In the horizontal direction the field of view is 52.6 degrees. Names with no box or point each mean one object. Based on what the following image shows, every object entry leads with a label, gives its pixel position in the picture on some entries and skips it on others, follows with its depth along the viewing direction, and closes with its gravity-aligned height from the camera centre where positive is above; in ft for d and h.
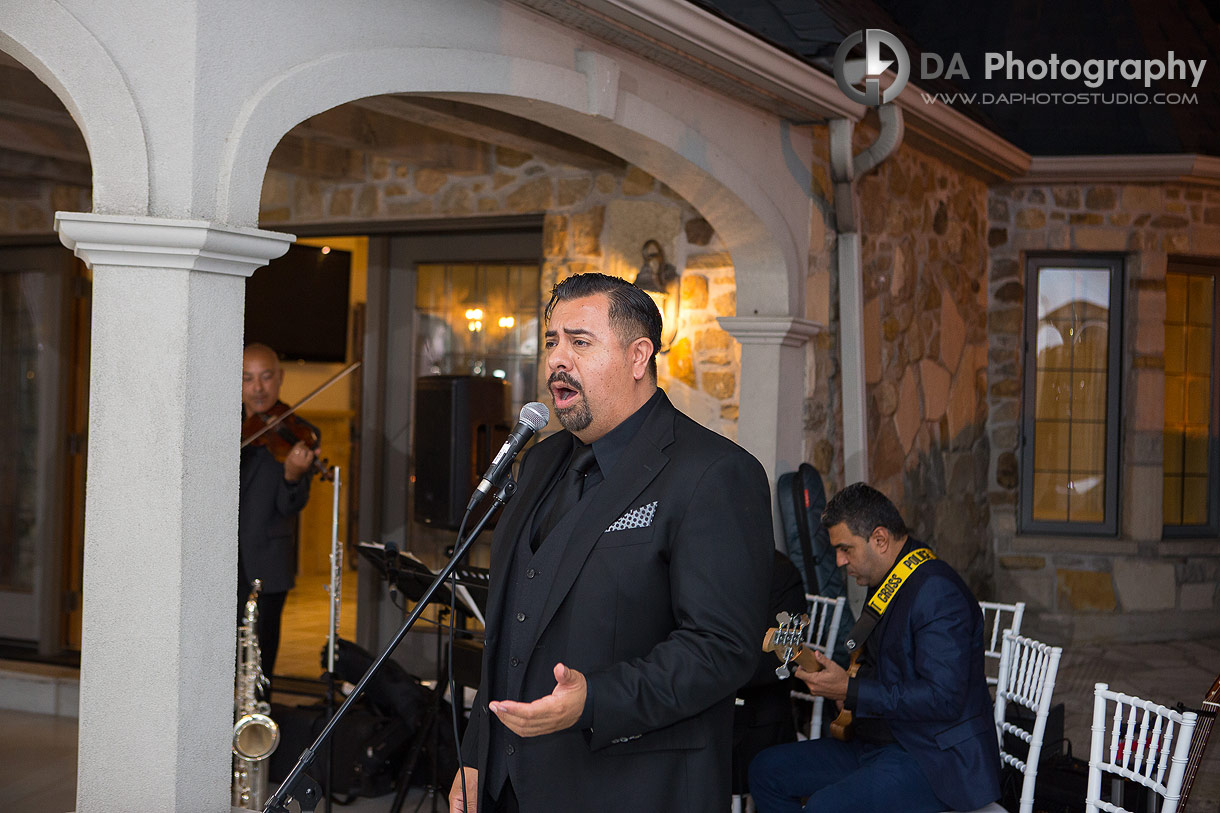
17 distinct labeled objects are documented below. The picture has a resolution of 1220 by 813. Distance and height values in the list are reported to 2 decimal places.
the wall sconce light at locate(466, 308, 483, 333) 18.81 +1.03
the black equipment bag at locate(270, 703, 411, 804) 14.07 -4.17
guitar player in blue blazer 9.91 -2.36
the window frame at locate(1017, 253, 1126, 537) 23.16 +0.28
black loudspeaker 15.80 -0.71
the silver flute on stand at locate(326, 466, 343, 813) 13.25 -2.49
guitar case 15.72 -1.72
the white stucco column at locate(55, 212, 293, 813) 8.37 -1.03
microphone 6.67 -0.30
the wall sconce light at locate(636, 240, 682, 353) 16.83 +1.49
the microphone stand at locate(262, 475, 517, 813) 6.69 -1.62
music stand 12.29 -2.14
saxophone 12.09 -3.42
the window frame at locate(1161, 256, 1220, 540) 23.61 -0.36
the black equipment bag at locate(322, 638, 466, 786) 13.65 -3.73
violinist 15.01 -1.29
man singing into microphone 6.11 -1.07
